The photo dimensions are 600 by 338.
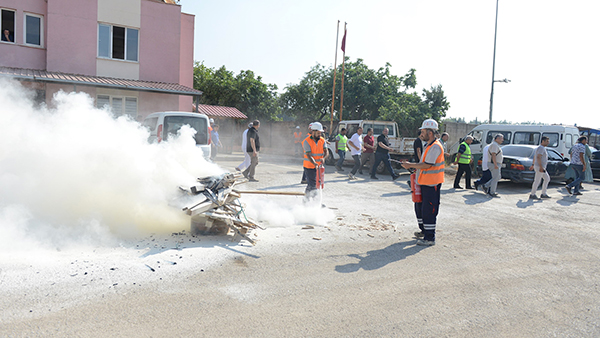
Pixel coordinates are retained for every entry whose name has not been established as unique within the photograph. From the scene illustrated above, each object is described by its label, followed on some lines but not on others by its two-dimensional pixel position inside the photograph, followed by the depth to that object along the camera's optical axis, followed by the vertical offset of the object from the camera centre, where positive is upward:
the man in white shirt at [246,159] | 11.52 -0.56
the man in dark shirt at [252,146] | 11.32 -0.19
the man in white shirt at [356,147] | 13.91 -0.10
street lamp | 25.95 +3.98
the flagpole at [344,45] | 26.95 +6.45
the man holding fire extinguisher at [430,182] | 6.12 -0.54
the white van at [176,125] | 11.22 +0.32
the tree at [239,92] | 33.16 +3.84
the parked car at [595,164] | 17.14 -0.41
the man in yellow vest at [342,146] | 15.49 -0.10
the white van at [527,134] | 16.69 +0.72
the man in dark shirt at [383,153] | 13.58 -0.27
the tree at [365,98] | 26.89 +3.50
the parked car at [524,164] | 12.80 -0.40
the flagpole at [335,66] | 25.19 +5.05
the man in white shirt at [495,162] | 11.19 -0.33
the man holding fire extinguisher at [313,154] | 8.14 -0.24
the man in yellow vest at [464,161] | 12.12 -0.37
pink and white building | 16.81 +3.65
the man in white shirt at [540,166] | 11.13 -0.39
